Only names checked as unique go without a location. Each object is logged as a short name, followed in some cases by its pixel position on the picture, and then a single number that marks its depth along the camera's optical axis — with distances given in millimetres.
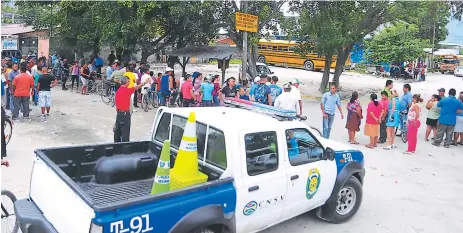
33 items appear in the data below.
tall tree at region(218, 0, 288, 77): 17938
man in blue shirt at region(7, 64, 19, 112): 11531
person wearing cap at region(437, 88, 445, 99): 11484
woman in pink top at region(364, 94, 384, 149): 10242
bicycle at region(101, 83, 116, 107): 14898
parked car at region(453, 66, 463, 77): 39788
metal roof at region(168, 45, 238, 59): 17167
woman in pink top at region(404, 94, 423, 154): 10023
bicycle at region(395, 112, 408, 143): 11263
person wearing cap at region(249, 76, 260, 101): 10758
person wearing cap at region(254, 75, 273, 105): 10484
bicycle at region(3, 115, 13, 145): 8552
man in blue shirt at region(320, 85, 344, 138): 10242
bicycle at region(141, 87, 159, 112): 14180
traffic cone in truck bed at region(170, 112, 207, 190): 4246
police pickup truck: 3654
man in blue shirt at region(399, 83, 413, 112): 11023
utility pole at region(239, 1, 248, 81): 14547
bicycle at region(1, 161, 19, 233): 4852
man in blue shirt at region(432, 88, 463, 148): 10914
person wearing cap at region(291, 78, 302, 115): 9749
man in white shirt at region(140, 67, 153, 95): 13891
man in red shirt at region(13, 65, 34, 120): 10773
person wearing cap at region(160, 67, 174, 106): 14115
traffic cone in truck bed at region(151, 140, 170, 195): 4160
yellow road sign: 12889
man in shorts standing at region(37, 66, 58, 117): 11375
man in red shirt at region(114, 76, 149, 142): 7953
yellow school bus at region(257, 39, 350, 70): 35375
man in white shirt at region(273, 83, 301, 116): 9656
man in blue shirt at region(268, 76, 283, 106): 10867
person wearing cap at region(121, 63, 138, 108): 11715
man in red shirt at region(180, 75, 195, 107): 12170
